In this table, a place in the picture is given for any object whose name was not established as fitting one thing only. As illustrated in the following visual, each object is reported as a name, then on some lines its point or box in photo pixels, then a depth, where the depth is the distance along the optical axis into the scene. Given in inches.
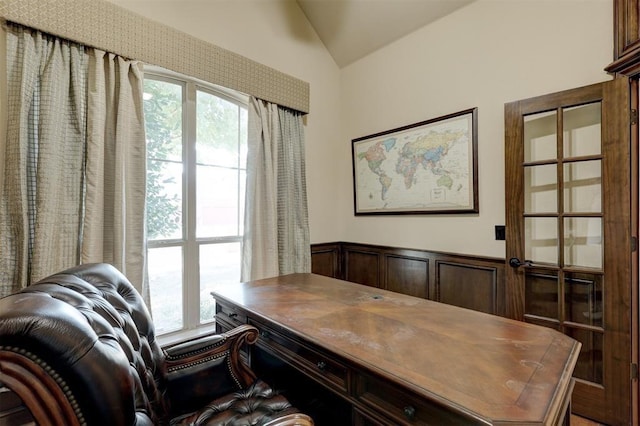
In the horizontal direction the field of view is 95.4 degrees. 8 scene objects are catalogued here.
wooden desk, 31.5
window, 89.4
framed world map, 95.8
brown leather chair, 24.0
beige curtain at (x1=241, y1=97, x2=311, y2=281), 105.3
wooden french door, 67.2
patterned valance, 65.8
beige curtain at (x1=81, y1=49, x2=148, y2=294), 71.6
